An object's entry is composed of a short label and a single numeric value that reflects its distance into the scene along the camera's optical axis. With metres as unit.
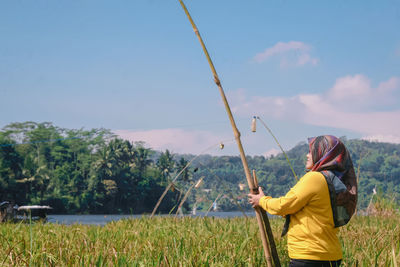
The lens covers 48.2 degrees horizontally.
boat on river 49.71
